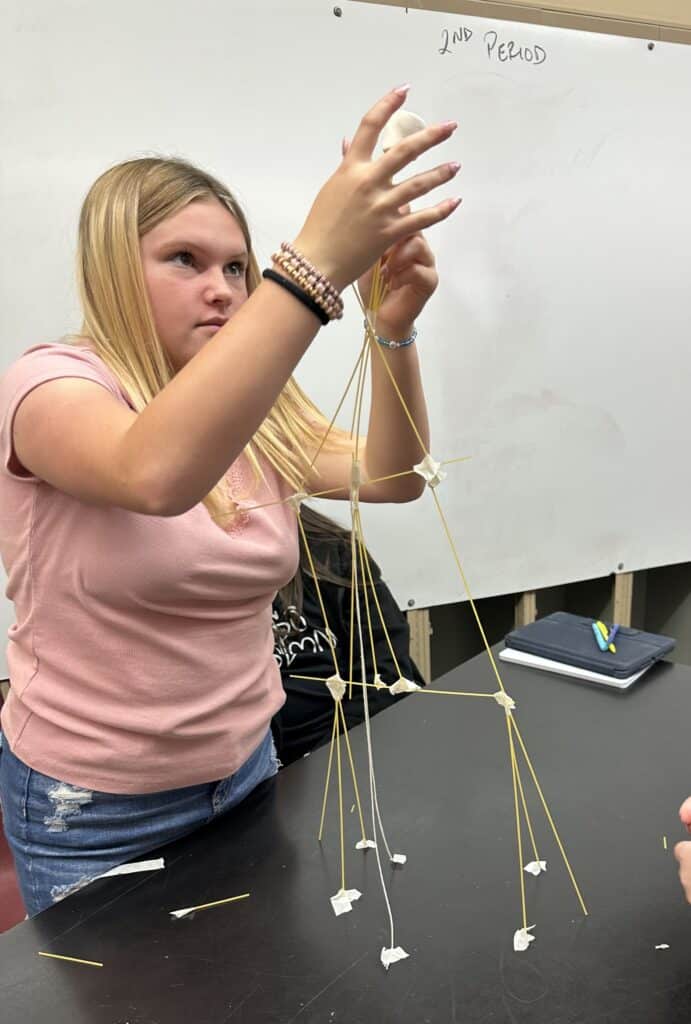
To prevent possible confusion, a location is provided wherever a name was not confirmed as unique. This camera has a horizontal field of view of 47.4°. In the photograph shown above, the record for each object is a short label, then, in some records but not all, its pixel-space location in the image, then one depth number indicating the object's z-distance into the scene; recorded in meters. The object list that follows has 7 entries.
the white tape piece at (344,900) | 0.67
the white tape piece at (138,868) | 0.72
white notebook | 1.04
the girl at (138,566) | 0.71
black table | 0.56
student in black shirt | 1.36
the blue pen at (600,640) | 1.11
